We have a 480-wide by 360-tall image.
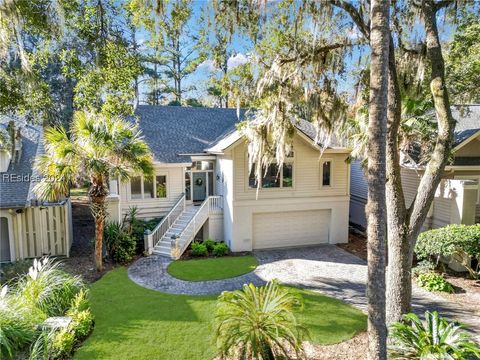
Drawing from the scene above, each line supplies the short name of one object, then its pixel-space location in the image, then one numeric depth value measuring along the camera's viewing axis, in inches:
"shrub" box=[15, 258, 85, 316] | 296.2
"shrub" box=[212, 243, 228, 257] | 555.8
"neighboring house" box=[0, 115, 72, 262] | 475.2
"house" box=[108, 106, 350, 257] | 566.3
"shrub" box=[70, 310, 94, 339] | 283.5
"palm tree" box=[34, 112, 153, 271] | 401.4
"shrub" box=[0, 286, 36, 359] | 247.4
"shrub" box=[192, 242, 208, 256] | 551.8
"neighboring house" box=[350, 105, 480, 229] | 478.9
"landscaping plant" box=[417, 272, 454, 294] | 404.2
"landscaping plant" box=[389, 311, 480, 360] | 215.8
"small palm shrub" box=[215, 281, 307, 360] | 220.4
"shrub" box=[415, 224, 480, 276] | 410.3
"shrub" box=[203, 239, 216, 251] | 571.9
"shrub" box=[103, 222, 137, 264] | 510.6
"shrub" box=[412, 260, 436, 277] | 436.1
